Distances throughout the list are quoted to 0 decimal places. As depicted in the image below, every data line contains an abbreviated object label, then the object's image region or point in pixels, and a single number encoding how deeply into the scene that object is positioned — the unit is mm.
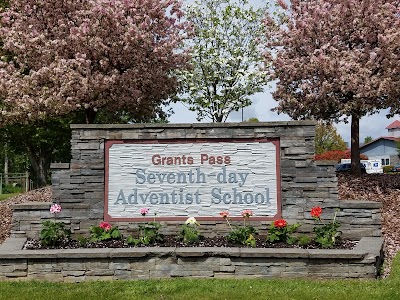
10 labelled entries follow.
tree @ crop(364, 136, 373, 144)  87875
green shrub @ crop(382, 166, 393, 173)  51450
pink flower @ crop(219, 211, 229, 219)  8070
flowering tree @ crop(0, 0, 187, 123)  14125
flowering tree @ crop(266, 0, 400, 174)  13688
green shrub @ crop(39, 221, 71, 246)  7707
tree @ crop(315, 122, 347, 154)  54644
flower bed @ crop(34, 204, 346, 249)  7605
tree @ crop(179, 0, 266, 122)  21688
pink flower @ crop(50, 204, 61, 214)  8141
